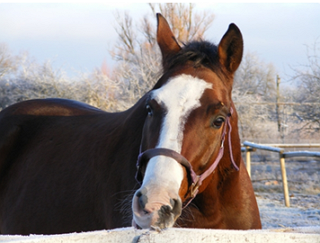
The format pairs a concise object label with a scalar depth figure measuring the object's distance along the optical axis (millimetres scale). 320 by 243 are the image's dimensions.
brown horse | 3690
